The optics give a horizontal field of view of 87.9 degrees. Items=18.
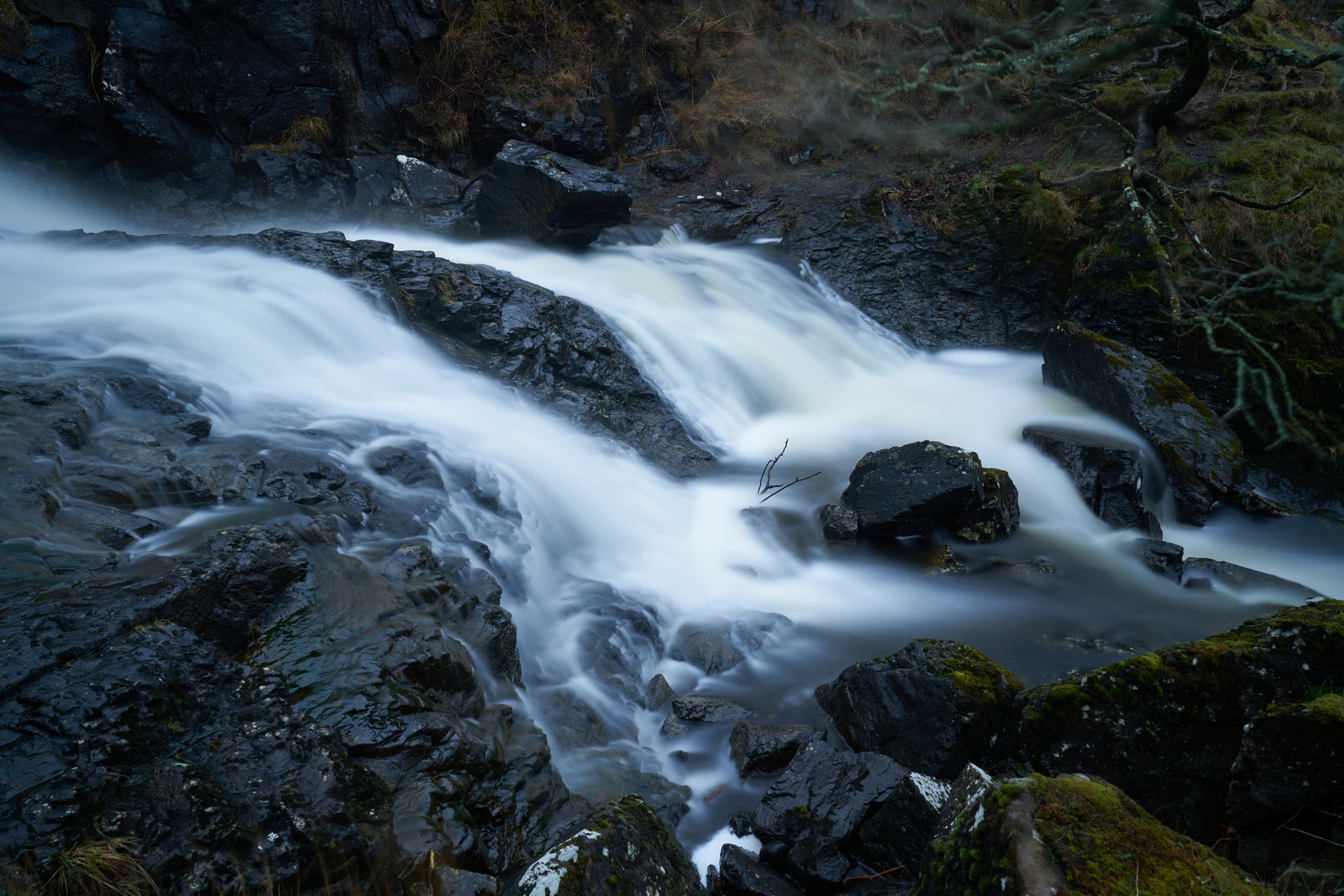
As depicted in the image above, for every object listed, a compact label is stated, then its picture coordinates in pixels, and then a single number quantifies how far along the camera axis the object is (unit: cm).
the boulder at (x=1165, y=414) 664
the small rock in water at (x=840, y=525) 615
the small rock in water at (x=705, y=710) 412
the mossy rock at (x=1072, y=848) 167
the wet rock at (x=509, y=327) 773
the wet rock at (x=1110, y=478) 647
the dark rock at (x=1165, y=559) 569
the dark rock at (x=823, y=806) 293
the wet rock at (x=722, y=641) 475
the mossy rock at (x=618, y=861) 218
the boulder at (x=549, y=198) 993
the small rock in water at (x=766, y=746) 369
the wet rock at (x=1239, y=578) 545
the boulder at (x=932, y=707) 334
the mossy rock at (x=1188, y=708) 260
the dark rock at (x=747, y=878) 284
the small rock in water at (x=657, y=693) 429
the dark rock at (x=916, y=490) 584
